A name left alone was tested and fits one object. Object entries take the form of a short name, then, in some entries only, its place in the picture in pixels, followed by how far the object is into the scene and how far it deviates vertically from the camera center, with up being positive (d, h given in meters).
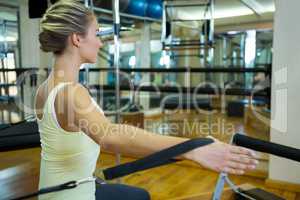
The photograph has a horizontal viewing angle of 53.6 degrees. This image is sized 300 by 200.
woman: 0.78 -0.13
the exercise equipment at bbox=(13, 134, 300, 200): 0.71 -0.21
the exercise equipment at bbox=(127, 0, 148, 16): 5.17 +1.25
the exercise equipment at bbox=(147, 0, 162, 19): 5.71 +1.34
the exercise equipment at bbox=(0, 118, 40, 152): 2.09 -0.43
